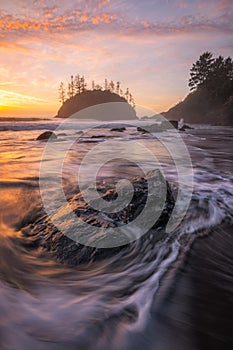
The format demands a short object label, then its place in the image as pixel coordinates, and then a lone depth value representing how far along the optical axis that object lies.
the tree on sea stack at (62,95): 91.21
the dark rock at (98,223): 2.11
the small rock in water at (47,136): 14.00
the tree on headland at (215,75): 49.75
